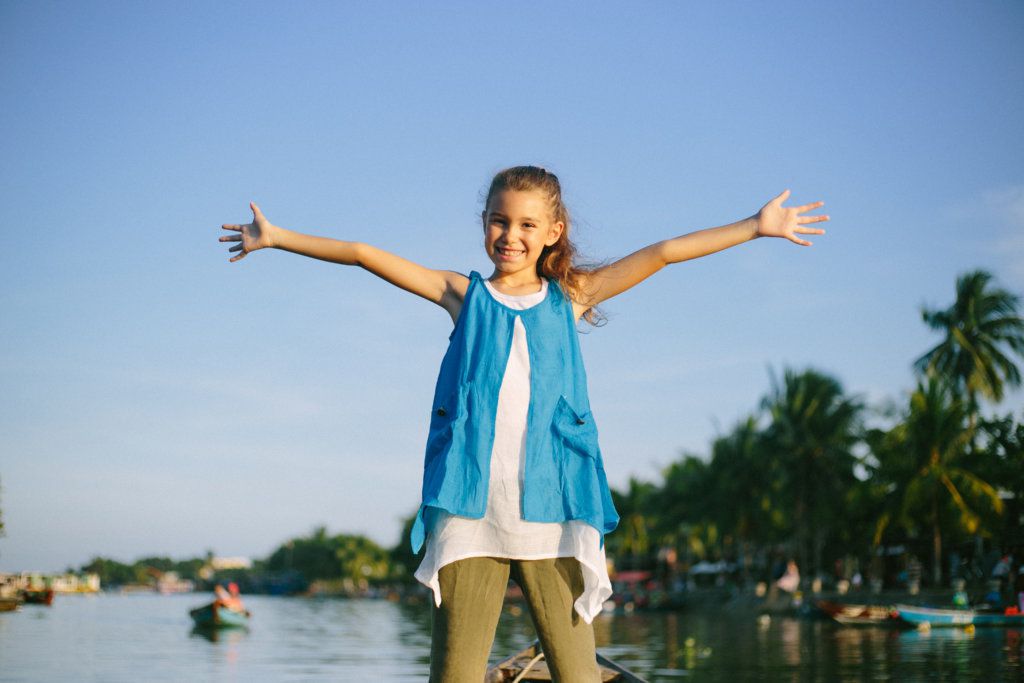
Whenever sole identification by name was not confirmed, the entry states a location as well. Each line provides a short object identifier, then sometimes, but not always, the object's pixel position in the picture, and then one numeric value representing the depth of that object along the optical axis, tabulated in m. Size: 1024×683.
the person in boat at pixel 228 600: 34.56
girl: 2.41
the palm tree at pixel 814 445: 40.75
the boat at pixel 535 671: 7.41
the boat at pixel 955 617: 24.14
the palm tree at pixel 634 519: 67.62
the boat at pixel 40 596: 57.84
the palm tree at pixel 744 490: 46.94
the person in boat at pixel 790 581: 41.69
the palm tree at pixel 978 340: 35.75
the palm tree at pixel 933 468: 30.88
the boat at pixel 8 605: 41.31
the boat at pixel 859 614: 27.67
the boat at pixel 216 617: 34.12
